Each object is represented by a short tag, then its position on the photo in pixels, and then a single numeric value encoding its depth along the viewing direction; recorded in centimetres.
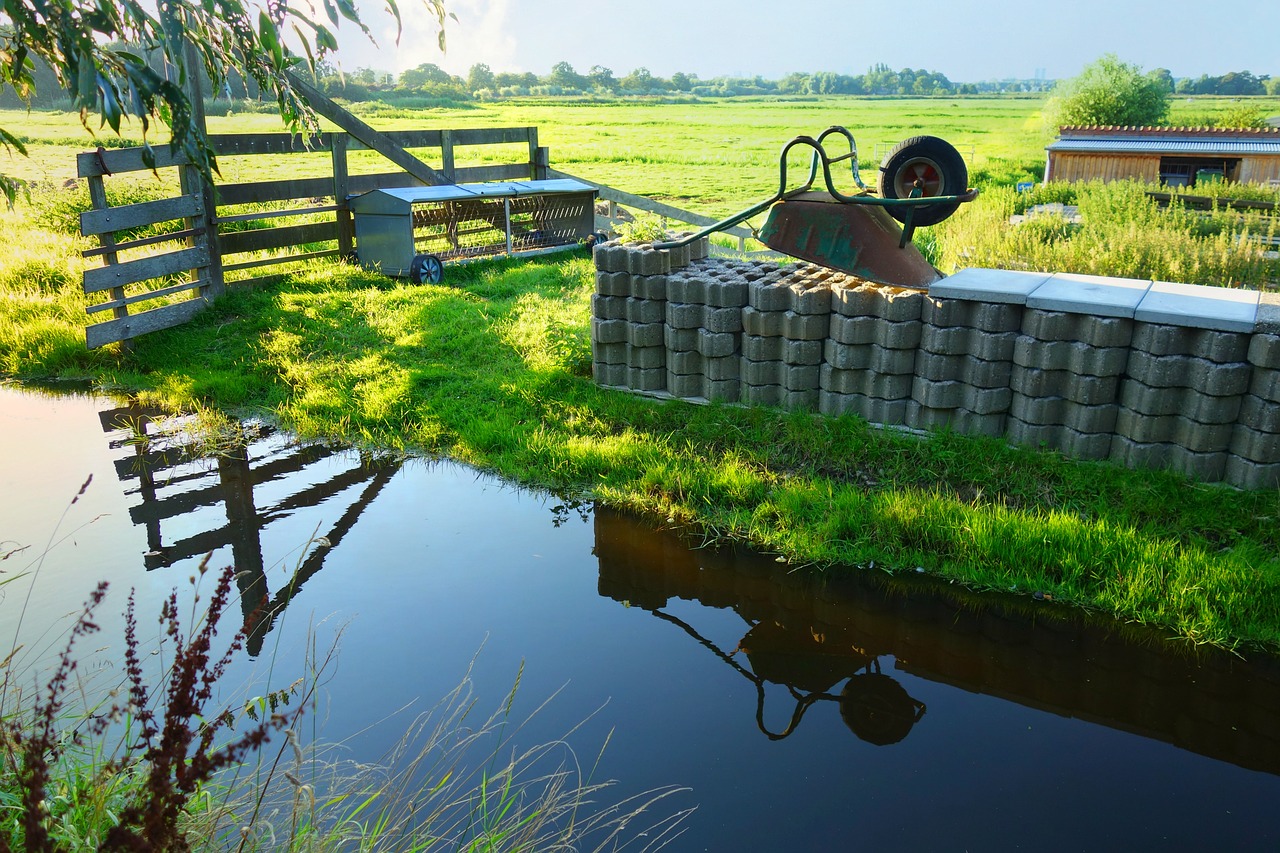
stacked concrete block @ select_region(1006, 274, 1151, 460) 611
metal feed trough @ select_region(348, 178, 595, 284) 1214
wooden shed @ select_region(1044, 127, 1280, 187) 2709
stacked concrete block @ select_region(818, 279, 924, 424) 676
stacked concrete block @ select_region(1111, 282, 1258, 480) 577
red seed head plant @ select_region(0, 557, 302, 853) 197
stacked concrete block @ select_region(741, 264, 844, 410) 710
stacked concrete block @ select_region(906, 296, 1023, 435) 649
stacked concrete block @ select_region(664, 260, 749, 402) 745
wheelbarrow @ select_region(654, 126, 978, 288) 699
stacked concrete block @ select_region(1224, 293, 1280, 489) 564
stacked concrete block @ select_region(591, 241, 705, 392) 780
